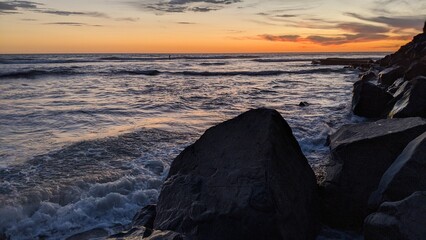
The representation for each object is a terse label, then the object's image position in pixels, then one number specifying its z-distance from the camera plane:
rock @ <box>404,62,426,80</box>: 12.05
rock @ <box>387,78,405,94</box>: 11.91
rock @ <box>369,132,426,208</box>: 3.43
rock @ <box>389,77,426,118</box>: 7.02
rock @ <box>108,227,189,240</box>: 3.15
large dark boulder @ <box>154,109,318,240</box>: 3.21
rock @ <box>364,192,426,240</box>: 2.78
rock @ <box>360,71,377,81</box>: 19.88
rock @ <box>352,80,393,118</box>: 9.68
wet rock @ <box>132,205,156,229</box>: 3.96
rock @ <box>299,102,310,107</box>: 13.20
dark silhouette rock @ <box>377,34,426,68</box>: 22.74
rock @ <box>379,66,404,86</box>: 14.98
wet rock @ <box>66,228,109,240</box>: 4.12
